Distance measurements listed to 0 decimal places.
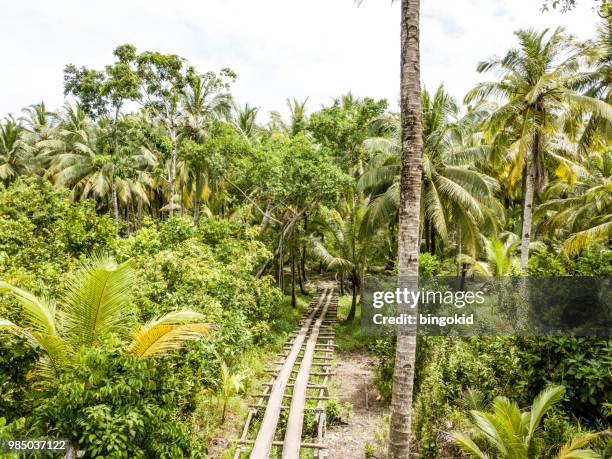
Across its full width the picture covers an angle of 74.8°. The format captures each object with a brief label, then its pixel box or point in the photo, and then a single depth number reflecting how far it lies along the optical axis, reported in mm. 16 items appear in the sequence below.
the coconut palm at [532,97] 11570
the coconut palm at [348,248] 17330
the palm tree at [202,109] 19125
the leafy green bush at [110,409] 4320
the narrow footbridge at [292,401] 7055
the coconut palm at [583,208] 11492
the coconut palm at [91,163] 22656
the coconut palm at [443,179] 13805
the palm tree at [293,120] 19939
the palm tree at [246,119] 23781
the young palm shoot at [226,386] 8500
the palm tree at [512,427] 5343
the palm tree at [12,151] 28953
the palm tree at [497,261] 13414
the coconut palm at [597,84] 11430
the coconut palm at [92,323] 4844
